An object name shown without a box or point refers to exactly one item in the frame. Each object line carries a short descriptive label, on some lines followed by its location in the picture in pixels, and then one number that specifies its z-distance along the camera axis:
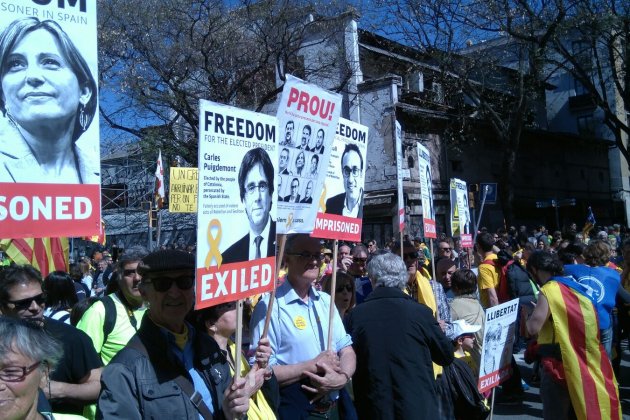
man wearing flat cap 2.57
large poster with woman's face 2.75
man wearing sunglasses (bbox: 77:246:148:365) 4.04
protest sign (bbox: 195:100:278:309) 3.01
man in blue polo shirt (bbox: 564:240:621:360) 5.51
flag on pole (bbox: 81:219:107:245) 9.08
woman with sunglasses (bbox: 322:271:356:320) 5.58
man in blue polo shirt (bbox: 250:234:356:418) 3.80
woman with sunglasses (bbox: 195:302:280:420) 3.29
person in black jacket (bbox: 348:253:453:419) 4.09
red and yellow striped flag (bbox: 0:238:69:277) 5.25
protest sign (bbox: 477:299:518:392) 5.06
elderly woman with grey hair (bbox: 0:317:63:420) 2.18
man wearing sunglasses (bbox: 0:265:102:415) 3.28
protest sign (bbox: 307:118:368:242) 4.78
